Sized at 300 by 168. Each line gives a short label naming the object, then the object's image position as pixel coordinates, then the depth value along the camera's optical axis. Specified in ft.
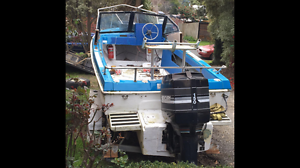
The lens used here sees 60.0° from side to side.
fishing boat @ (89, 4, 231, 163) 10.31
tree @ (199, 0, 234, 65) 28.55
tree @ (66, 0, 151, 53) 34.63
